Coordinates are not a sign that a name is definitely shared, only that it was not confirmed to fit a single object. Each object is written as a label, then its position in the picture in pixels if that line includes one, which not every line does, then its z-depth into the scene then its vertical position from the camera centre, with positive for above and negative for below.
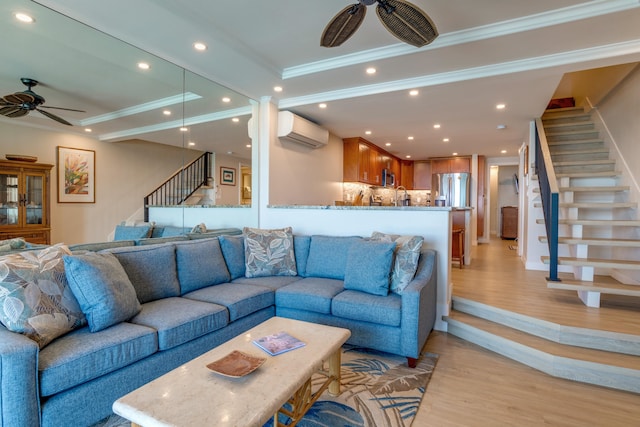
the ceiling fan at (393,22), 1.91 +1.19
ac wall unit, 4.36 +1.13
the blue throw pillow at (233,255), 3.39 -0.47
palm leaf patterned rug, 1.91 -1.22
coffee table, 1.22 -0.76
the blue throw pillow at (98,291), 1.97 -0.51
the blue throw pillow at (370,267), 2.84 -0.50
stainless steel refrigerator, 8.34 +0.63
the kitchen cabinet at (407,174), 9.02 +1.07
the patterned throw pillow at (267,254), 3.47 -0.47
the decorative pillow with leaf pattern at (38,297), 1.69 -0.49
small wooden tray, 1.47 -0.73
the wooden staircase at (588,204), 3.24 +0.12
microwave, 7.42 +0.79
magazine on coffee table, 1.75 -0.74
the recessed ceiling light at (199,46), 2.87 +1.46
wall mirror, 2.39 +1.07
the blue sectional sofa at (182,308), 1.59 -0.73
